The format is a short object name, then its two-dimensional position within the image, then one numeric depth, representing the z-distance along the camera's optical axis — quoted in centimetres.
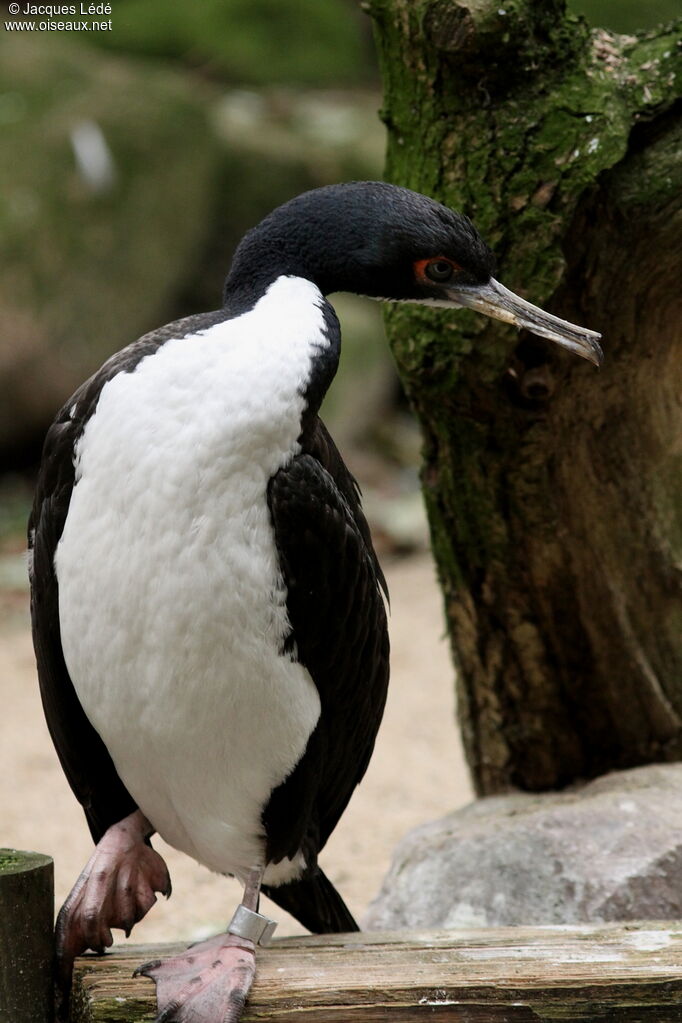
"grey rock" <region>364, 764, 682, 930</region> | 592
